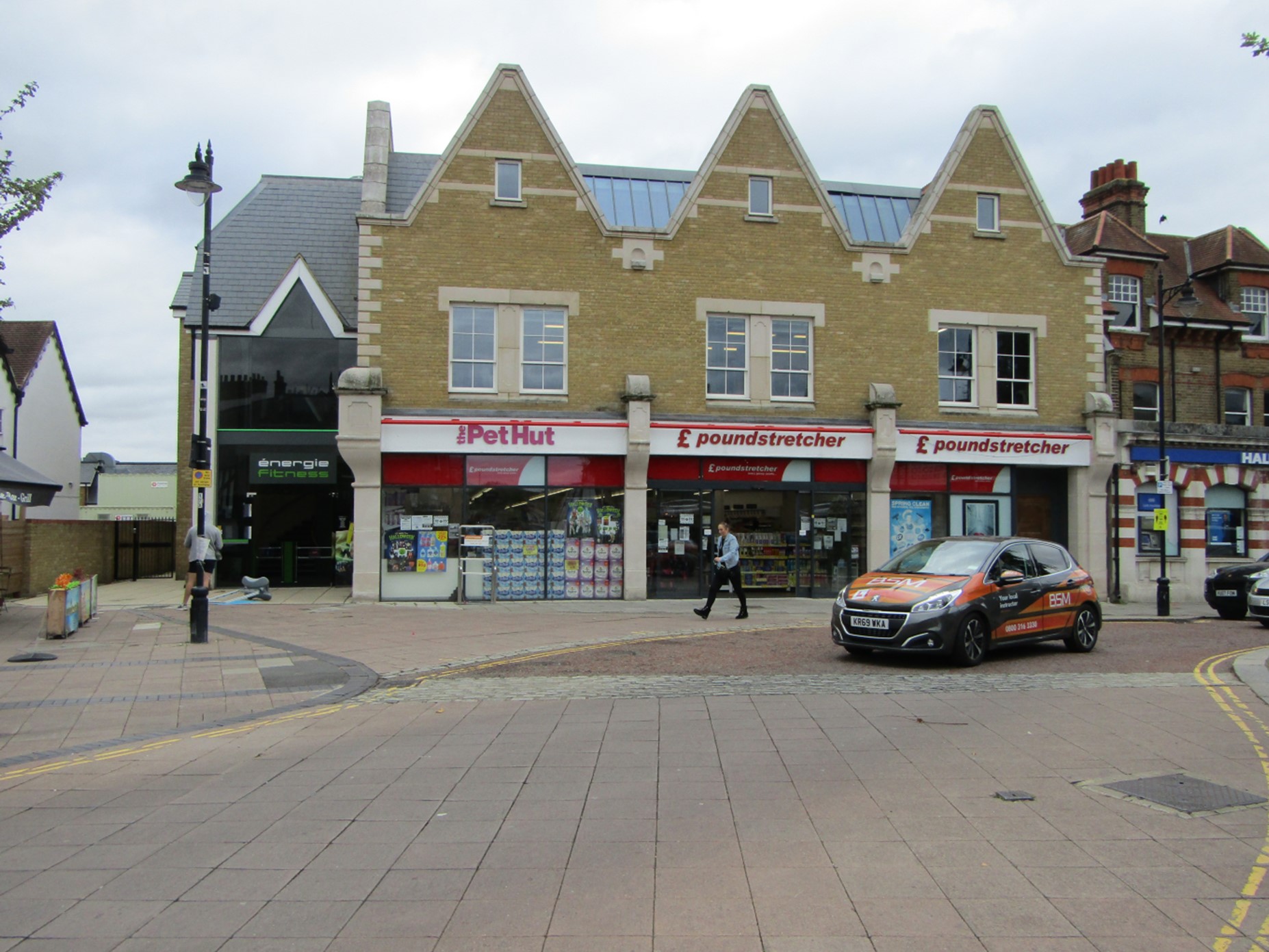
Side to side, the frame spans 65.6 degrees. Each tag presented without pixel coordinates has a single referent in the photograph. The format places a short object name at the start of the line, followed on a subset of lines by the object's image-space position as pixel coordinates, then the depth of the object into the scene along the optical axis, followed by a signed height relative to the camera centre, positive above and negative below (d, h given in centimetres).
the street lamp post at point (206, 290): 1563 +390
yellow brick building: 2134 +351
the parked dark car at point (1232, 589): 2116 -124
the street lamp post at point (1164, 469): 2191 +143
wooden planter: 1447 -142
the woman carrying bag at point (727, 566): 1812 -74
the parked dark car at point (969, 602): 1227 -95
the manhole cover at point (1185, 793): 638 -177
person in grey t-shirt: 1602 -55
